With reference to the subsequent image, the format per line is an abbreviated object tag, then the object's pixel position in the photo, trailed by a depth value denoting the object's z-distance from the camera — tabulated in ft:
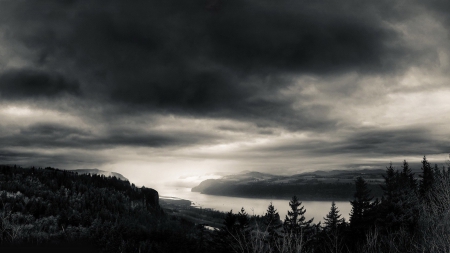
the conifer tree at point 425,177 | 264.72
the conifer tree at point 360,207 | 211.00
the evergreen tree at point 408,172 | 288.96
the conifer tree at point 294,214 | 269.42
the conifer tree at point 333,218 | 243.40
